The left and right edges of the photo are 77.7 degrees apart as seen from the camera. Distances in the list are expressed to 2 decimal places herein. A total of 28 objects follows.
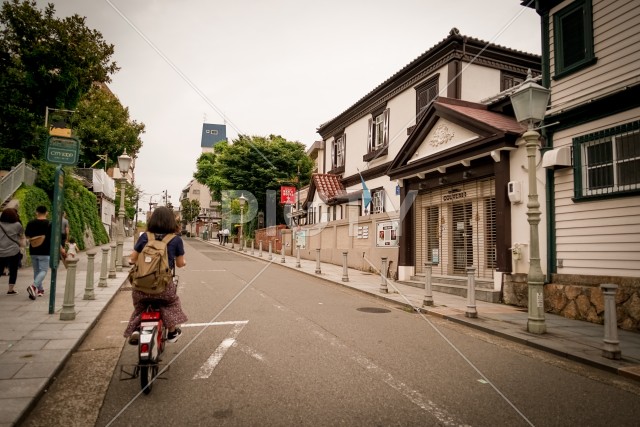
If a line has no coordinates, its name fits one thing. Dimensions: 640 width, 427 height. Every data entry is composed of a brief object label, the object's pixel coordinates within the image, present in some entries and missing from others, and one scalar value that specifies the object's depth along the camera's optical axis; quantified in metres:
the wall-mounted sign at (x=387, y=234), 16.08
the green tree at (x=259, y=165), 37.16
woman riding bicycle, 4.24
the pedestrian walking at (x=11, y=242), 8.65
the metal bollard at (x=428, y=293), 9.50
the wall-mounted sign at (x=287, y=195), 34.09
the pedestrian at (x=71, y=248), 13.19
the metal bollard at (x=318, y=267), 16.61
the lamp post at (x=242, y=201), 37.12
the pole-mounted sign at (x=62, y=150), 7.09
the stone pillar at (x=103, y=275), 10.64
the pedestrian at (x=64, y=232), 9.90
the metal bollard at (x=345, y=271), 14.15
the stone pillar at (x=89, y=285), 8.45
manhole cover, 8.90
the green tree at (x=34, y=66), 17.75
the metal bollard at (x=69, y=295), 6.59
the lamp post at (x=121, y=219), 13.89
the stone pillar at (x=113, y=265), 12.64
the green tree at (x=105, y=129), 30.60
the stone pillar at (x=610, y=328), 5.39
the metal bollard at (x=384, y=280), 11.40
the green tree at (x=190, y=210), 89.12
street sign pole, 6.93
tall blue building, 53.09
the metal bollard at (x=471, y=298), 8.20
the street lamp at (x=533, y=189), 6.90
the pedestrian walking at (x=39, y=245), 8.32
